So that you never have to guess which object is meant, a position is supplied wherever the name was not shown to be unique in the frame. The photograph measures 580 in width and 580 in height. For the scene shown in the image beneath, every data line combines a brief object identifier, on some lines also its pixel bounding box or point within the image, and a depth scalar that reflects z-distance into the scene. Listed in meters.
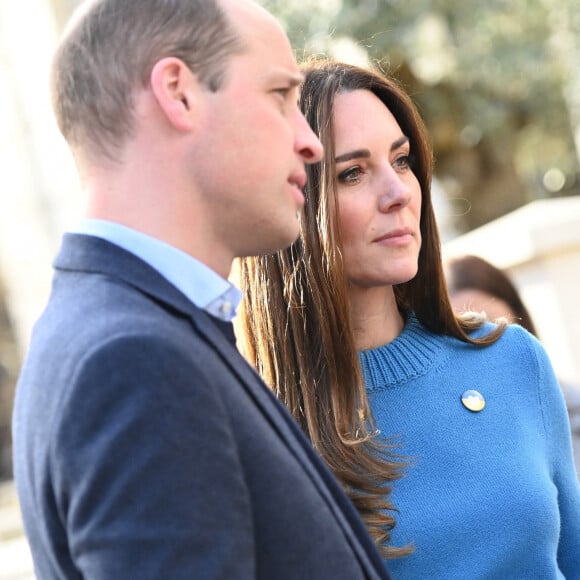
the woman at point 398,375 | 4.87
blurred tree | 18.66
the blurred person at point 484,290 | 8.58
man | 2.65
